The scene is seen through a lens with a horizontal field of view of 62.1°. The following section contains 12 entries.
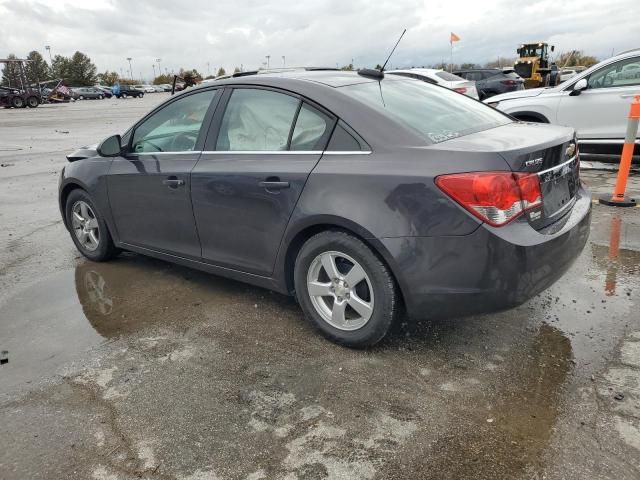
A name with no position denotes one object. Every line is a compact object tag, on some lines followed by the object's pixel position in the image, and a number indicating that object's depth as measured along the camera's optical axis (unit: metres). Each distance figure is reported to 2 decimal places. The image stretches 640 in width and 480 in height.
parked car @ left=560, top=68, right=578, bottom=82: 30.61
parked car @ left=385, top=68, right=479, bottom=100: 12.47
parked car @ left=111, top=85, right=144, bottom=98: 67.20
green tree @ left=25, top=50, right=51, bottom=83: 89.31
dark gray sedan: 2.68
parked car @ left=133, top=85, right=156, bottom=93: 84.20
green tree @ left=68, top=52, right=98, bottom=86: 97.00
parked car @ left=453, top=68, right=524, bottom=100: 17.02
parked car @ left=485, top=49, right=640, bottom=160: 7.93
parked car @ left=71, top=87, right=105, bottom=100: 64.50
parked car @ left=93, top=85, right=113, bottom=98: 67.97
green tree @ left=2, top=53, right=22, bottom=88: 37.31
